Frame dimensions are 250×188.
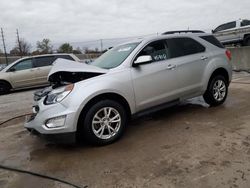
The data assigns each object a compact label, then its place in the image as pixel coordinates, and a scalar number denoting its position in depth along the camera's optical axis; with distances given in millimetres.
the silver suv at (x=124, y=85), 2953
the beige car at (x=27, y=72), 8962
